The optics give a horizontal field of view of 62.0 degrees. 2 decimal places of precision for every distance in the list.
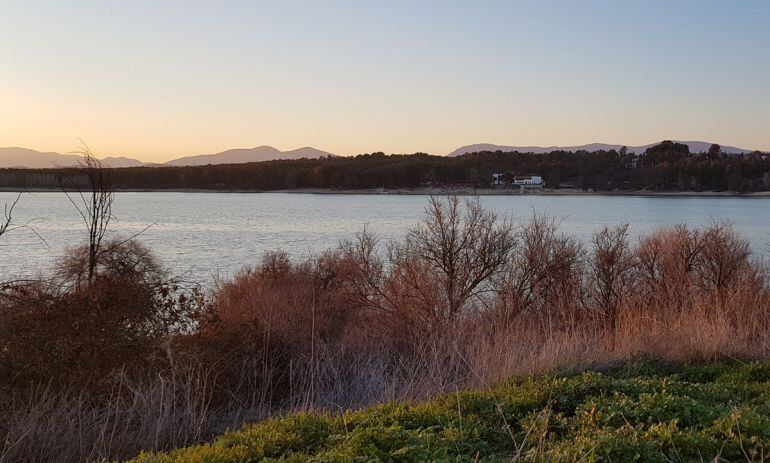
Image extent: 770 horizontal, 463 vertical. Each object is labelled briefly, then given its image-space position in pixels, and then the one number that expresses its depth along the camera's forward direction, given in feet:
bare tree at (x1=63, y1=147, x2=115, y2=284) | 49.68
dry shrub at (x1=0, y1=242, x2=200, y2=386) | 34.86
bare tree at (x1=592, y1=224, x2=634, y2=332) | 89.81
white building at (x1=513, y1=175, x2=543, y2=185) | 347.36
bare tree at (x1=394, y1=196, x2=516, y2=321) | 87.81
